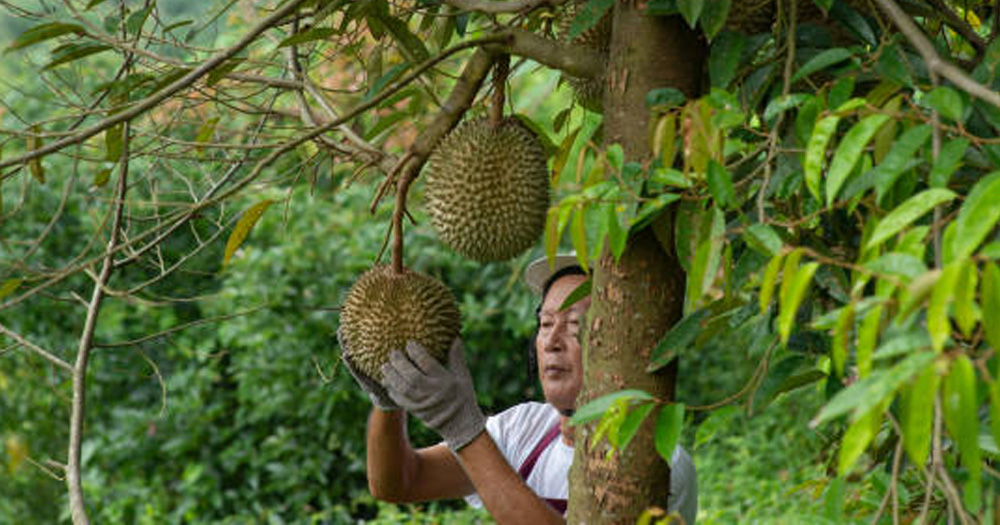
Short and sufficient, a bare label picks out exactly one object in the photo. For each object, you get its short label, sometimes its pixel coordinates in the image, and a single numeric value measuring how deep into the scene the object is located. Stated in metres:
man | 3.84
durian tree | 2.74
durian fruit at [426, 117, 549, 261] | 3.56
